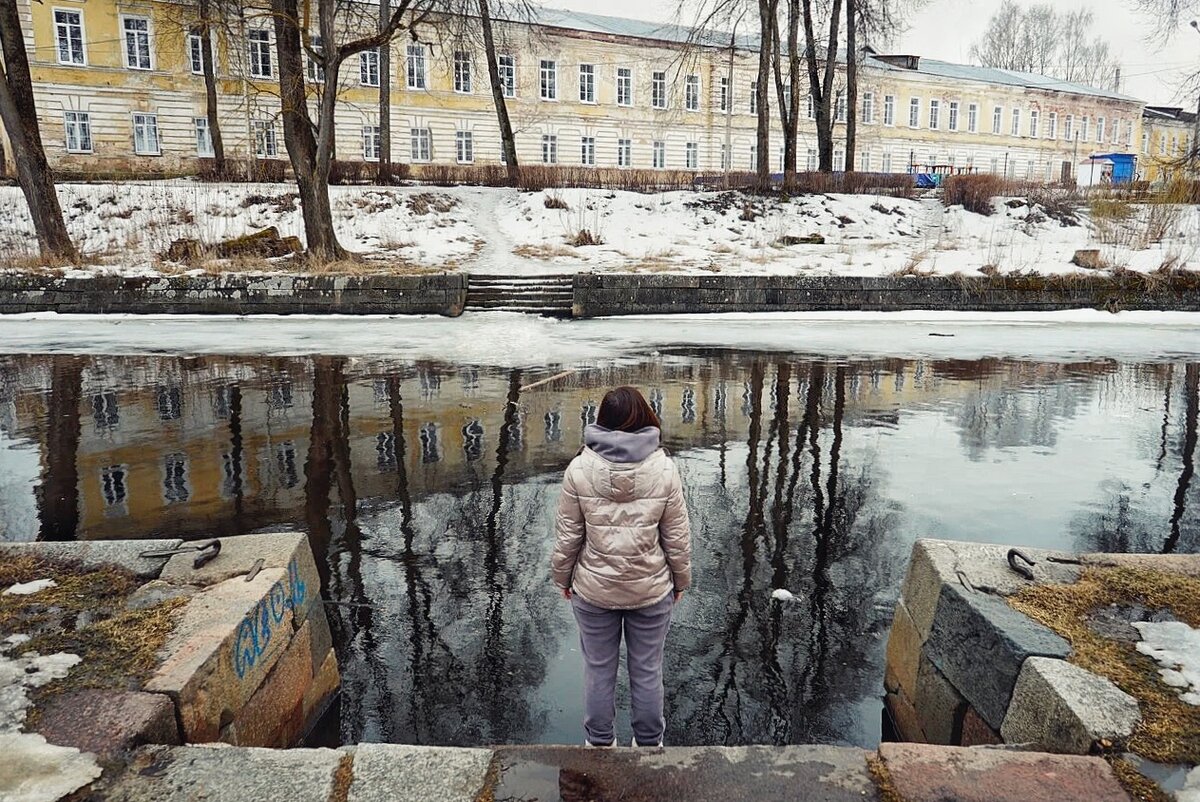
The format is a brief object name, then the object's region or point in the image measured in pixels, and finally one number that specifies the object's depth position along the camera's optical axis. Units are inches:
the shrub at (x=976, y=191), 1138.7
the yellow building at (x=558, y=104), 1464.1
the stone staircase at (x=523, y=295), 697.6
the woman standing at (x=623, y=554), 133.6
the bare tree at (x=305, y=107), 721.6
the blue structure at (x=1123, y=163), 1983.3
